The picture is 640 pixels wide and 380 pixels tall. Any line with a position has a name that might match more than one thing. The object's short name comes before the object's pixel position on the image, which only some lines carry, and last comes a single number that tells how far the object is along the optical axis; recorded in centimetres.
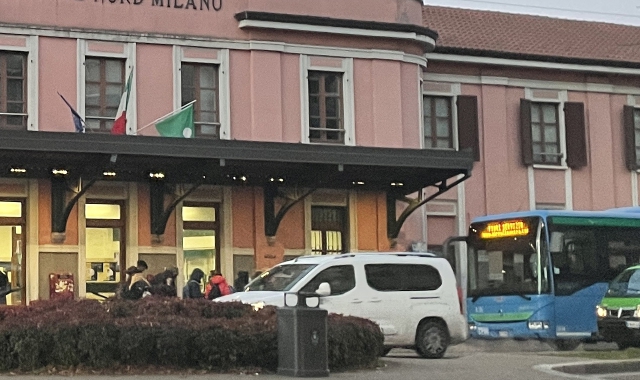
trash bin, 1864
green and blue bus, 2827
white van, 2409
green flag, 3092
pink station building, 2992
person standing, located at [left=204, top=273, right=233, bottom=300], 2680
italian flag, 2966
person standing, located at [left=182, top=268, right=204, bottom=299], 2758
